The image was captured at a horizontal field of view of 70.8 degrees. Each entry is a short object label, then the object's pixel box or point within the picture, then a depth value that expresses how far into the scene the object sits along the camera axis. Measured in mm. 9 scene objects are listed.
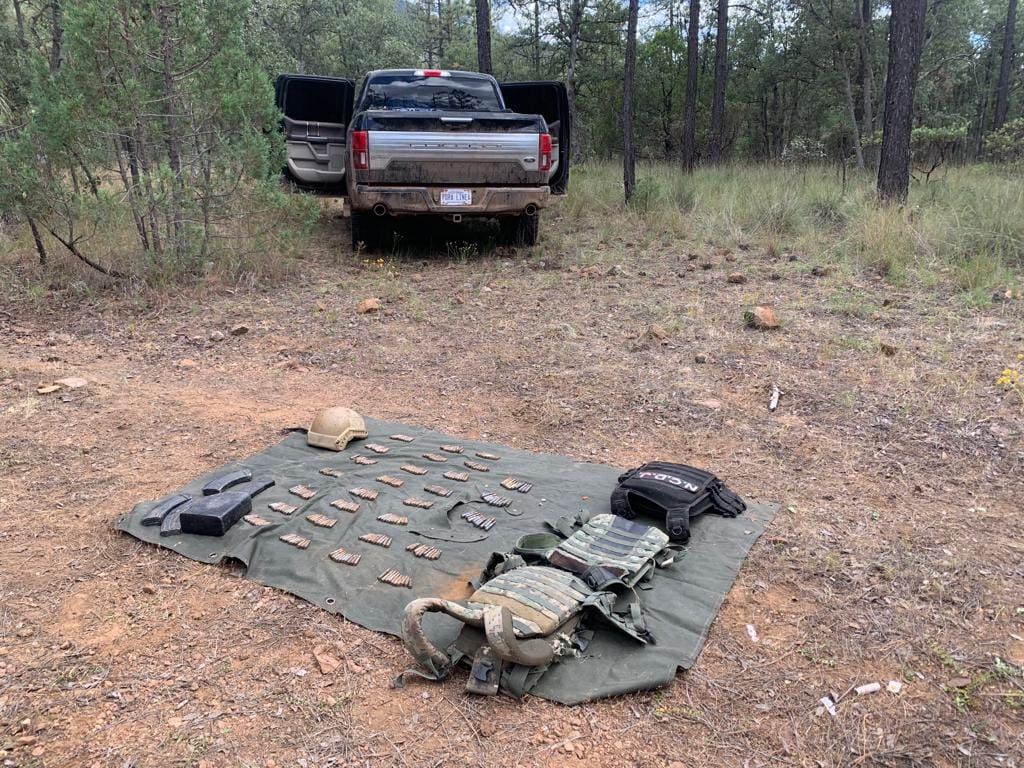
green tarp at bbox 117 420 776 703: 2371
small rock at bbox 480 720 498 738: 2067
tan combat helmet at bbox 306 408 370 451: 3953
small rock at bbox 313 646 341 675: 2326
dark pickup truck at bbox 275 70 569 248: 7414
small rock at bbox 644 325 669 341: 5683
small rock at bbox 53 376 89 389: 4770
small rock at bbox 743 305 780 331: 5809
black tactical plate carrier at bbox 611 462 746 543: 3146
